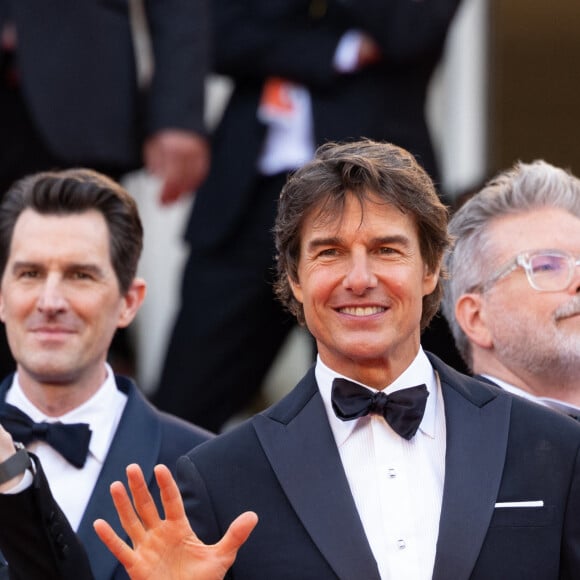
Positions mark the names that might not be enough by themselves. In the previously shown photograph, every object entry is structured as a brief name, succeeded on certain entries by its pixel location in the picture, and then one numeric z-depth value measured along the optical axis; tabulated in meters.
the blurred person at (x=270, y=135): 11.33
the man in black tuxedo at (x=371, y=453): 6.82
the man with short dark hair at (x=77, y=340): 8.65
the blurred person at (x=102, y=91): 10.84
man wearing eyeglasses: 8.68
